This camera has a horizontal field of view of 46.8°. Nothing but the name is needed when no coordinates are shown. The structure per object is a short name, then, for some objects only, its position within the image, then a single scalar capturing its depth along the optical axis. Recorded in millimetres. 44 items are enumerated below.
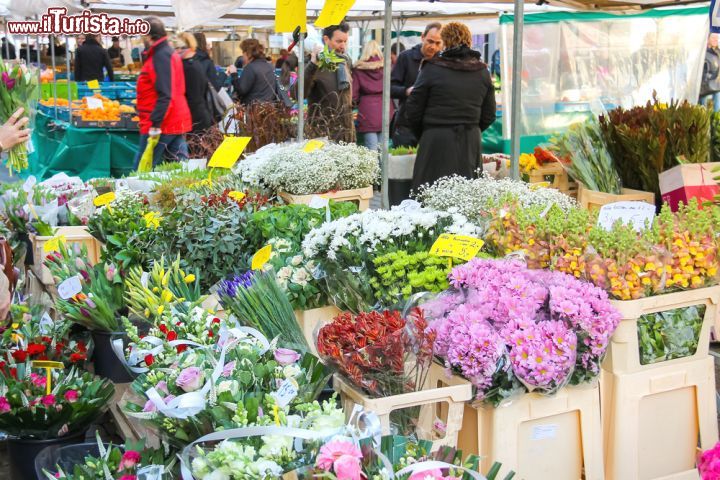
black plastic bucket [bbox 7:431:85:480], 2689
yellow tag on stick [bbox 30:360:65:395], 2956
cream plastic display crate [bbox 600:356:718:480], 2500
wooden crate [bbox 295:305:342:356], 2951
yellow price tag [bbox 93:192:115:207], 4445
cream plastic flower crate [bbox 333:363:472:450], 2076
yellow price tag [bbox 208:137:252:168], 4699
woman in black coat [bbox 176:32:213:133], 7949
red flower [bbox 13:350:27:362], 3086
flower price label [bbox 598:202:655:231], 2814
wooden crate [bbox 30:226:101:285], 4488
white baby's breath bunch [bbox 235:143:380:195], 4395
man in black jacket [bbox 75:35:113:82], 12641
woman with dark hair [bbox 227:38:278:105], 8234
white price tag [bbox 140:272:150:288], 3070
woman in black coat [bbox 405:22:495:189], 5277
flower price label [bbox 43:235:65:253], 4184
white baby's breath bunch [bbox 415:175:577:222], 3355
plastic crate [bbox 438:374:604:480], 2289
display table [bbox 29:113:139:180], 9383
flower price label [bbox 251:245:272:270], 3164
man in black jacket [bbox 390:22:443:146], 7789
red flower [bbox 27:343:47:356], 3135
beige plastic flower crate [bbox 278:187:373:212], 4359
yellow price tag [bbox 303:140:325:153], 4602
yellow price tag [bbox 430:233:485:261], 2691
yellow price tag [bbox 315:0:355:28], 3814
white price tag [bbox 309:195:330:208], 3798
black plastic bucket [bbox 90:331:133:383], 3238
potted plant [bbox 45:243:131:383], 3234
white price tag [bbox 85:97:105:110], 9455
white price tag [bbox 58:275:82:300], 3389
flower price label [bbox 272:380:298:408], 1994
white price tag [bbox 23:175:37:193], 5104
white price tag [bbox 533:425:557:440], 2355
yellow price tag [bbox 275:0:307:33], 4555
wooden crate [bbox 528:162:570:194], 5336
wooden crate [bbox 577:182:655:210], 4488
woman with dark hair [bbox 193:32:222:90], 8484
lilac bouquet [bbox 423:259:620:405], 2182
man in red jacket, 7105
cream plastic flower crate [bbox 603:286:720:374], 2441
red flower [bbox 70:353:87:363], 3186
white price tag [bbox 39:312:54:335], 3385
